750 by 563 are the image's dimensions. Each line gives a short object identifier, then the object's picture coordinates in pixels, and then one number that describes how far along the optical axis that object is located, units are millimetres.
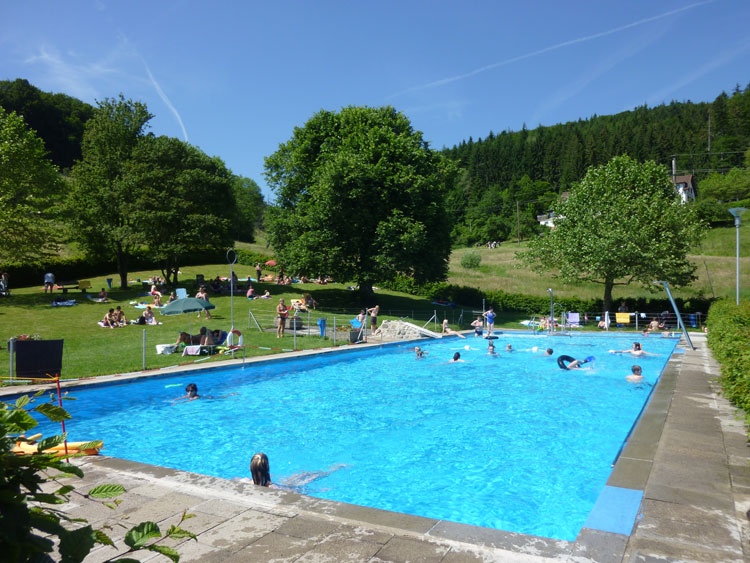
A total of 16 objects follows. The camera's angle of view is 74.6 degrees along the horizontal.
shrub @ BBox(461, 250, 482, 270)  60812
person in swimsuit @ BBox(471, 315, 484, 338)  28769
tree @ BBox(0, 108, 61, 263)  30891
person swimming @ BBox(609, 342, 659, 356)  21500
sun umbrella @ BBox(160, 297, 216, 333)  20281
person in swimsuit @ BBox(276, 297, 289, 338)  24067
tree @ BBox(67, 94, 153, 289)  37844
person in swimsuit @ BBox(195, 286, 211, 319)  28195
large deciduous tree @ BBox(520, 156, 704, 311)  31984
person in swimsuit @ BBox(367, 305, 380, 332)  26934
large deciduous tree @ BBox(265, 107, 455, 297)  32562
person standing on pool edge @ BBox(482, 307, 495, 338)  28156
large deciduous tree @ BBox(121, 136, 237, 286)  37438
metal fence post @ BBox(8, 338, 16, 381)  12573
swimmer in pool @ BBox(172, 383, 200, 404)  14148
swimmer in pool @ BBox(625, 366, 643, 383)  17172
